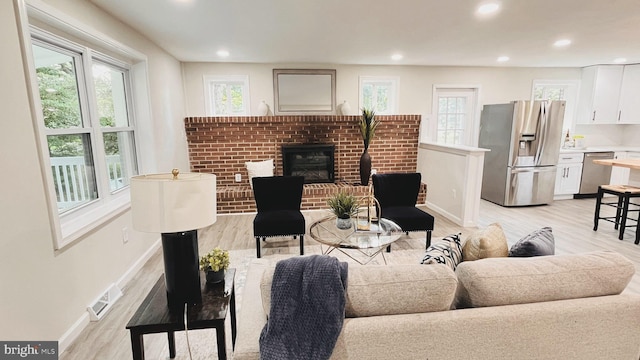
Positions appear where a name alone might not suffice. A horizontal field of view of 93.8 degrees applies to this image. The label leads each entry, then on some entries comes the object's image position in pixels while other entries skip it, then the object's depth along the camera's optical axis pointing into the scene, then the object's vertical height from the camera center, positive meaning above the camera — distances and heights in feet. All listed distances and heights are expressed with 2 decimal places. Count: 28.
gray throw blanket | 3.46 -2.11
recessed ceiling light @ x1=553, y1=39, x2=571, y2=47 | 12.05 +3.63
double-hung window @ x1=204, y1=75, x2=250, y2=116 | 16.65 +2.16
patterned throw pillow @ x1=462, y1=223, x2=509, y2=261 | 4.85 -1.86
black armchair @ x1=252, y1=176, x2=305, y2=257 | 10.11 -2.54
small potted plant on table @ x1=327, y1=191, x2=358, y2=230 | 8.91 -2.23
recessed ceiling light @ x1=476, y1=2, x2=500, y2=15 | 8.32 +3.51
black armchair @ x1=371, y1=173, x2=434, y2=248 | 11.55 -2.23
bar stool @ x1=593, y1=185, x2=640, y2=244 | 11.39 -2.70
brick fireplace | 15.99 -0.64
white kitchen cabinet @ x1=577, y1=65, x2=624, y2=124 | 17.60 +2.18
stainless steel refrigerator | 15.70 -1.00
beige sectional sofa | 3.64 -2.27
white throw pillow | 15.99 -1.85
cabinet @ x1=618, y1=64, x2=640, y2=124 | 17.35 +1.99
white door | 18.26 +0.98
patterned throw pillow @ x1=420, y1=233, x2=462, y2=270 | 4.69 -1.96
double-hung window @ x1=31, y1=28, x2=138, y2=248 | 6.93 +0.30
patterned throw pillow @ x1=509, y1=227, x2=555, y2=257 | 4.83 -1.88
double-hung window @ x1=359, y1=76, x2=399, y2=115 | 17.67 +2.23
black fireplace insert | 16.67 -1.58
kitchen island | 11.80 -1.34
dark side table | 4.36 -2.71
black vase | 15.86 -1.74
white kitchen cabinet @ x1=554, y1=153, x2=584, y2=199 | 17.49 -2.56
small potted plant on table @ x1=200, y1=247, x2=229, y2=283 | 5.33 -2.32
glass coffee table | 7.80 -2.84
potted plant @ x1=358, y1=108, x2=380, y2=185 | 15.85 -0.25
